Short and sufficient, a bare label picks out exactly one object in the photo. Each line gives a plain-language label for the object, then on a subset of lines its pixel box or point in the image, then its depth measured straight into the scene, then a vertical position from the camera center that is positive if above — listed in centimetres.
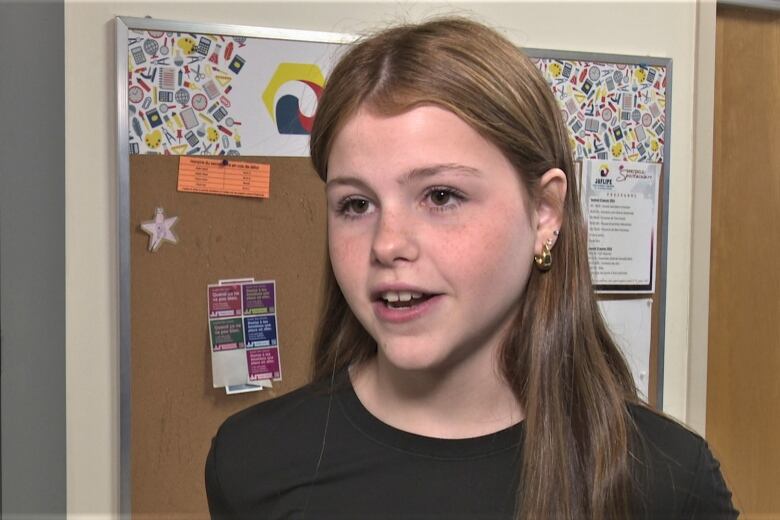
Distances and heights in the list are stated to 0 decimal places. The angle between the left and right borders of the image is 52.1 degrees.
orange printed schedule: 170 +13
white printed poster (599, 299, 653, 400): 208 -23
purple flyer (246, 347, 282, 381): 177 -28
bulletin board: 167 +4
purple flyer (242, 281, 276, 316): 176 -13
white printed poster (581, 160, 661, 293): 206 +5
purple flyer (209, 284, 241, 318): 173 -14
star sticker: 168 +2
